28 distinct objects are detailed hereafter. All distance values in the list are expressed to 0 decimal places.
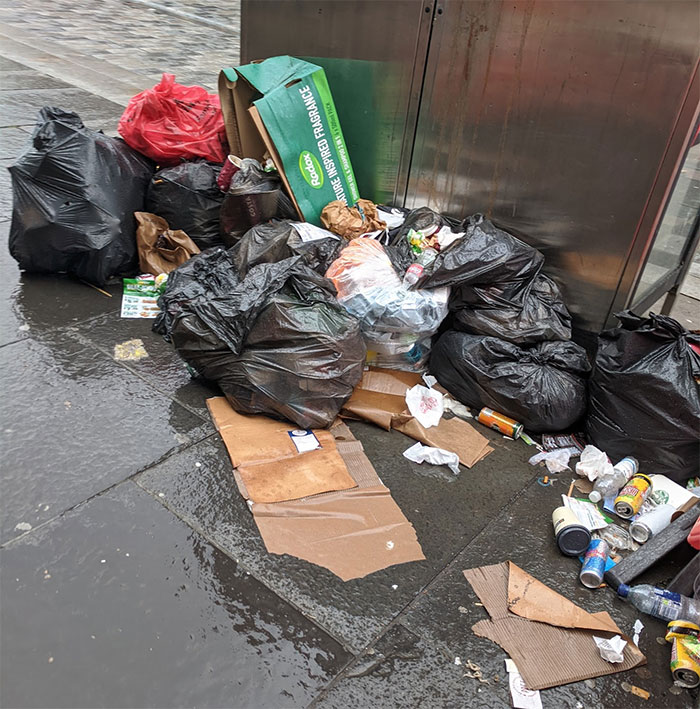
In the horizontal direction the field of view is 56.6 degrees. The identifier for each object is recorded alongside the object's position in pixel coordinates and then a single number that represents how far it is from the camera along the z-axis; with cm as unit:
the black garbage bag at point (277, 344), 279
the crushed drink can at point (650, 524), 255
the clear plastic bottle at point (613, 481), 275
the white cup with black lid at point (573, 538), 245
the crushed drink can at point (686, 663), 201
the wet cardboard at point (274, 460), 257
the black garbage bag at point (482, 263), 314
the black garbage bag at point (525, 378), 298
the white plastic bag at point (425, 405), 306
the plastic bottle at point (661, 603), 220
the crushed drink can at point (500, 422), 305
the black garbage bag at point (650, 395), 269
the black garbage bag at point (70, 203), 344
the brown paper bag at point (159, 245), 380
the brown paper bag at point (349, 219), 366
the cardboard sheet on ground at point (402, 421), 295
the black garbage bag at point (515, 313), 313
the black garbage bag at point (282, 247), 333
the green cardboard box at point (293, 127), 358
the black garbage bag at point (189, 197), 388
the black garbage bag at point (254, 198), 364
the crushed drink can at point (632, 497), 264
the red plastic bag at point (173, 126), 388
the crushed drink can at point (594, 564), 233
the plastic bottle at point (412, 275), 320
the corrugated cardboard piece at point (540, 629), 204
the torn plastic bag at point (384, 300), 314
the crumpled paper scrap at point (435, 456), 285
